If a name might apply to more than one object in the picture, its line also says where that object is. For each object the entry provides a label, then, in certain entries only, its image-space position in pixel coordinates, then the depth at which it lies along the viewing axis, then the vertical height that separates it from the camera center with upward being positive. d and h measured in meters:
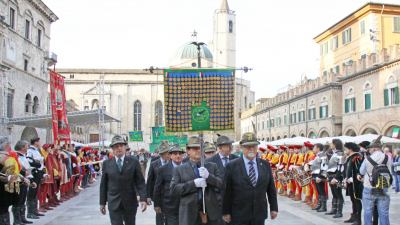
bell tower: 101.38 +21.64
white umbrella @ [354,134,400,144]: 26.52 -0.15
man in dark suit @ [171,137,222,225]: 6.48 -0.78
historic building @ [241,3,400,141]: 33.53 +4.30
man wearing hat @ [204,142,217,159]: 10.04 -0.27
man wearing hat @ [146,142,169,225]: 8.70 -0.71
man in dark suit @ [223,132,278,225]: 6.54 -0.72
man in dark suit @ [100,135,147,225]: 7.78 -0.80
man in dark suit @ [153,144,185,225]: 7.97 -0.89
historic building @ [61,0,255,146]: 88.38 +8.16
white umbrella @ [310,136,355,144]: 28.75 -0.16
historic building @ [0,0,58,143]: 30.20 +5.62
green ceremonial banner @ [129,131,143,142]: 53.00 +0.15
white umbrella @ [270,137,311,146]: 29.06 -0.27
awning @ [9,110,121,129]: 27.44 +1.18
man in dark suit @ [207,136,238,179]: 8.95 -0.29
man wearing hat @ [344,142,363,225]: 11.12 -0.96
